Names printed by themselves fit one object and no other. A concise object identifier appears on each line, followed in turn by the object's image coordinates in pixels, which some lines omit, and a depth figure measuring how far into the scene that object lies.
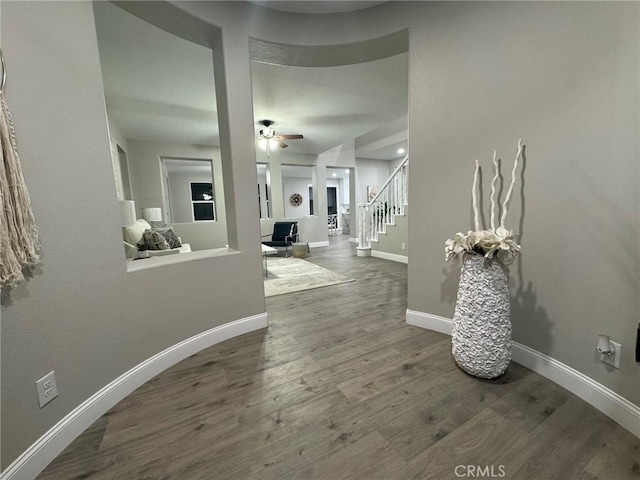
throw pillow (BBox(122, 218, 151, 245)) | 3.38
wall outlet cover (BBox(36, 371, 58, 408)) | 1.12
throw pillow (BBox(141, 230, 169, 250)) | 3.26
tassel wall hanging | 0.94
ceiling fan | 4.52
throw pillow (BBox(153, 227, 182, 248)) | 4.05
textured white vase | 1.49
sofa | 2.94
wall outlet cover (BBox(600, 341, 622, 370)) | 1.25
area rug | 3.53
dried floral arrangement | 1.43
